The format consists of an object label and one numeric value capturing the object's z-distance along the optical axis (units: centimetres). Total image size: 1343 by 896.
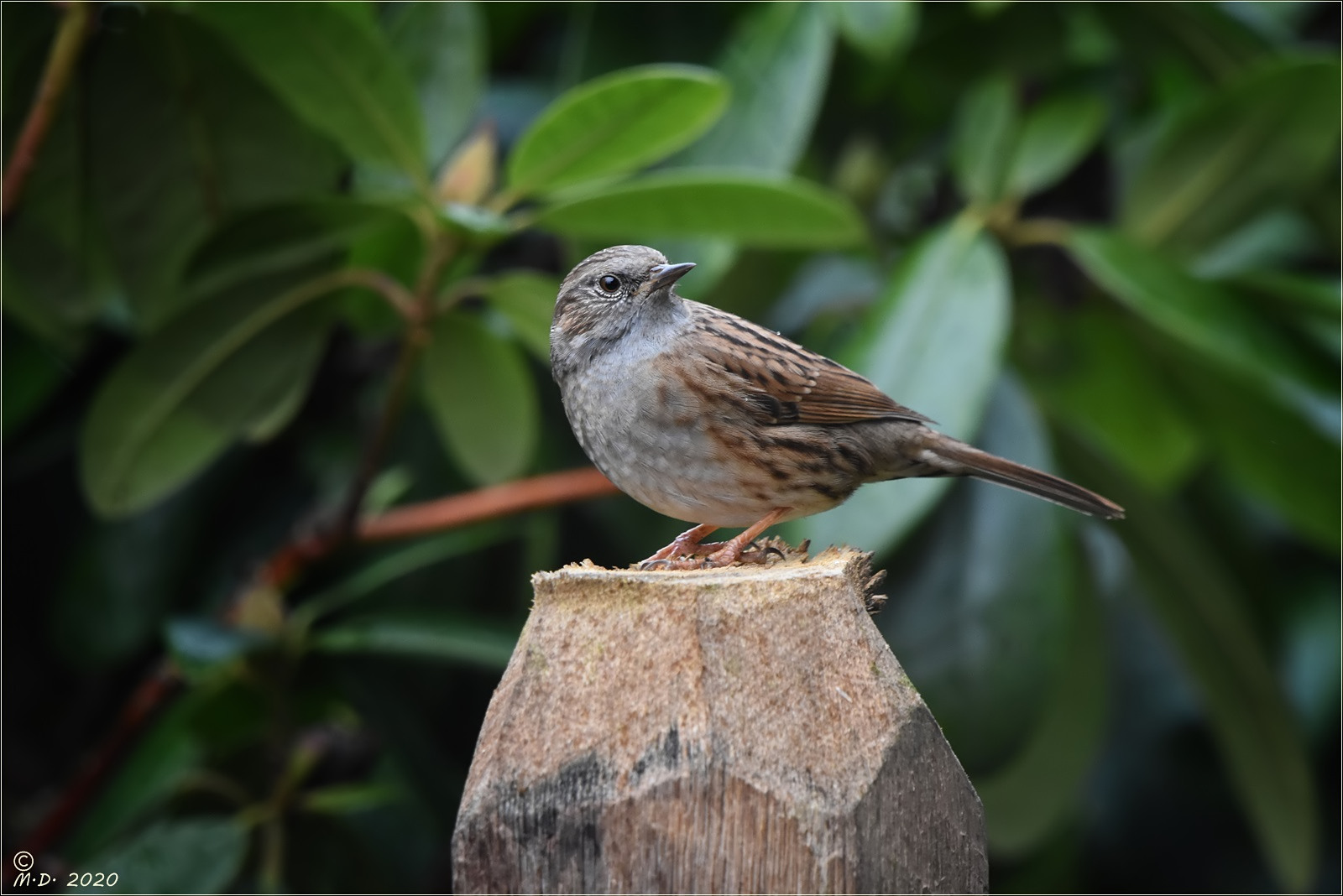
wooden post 373
